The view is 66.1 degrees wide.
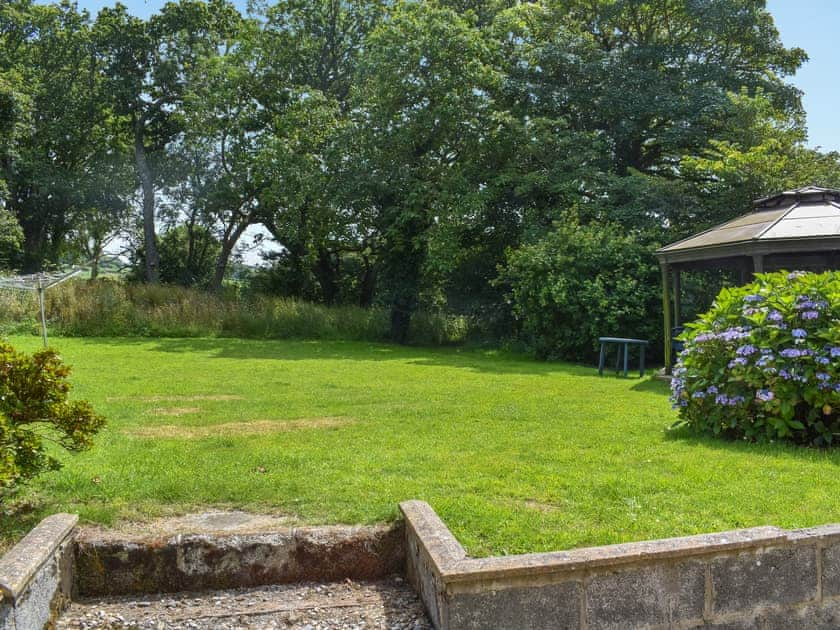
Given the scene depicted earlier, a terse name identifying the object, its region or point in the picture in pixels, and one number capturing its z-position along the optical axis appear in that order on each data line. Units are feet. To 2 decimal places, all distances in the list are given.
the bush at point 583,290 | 43.10
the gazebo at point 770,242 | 27.73
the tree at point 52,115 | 78.28
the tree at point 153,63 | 72.18
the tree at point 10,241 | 66.69
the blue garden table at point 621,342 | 34.77
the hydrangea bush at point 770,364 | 15.84
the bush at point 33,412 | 10.75
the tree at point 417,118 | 54.65
